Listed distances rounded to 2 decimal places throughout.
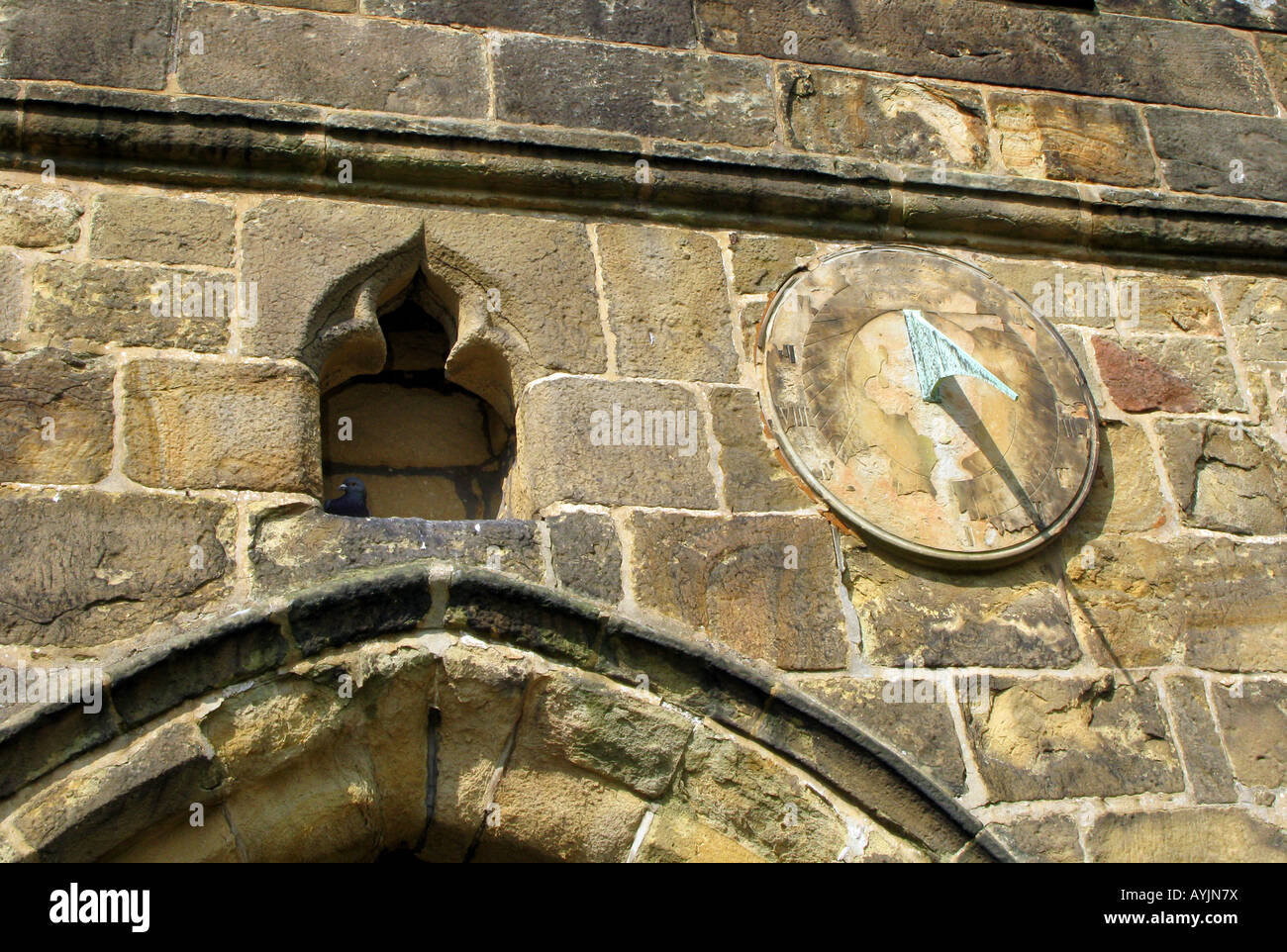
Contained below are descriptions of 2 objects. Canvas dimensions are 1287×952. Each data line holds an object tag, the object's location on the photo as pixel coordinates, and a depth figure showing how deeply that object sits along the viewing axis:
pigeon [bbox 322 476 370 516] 3.44
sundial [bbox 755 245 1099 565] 3.51
